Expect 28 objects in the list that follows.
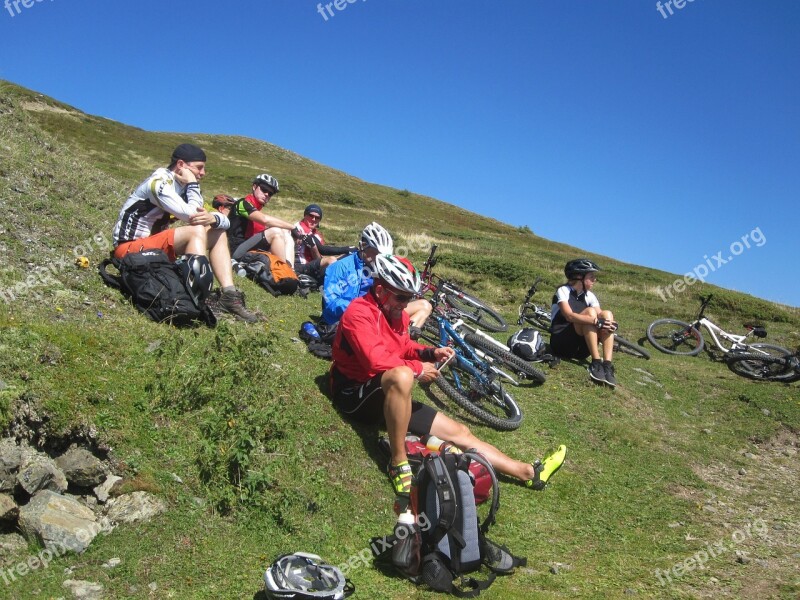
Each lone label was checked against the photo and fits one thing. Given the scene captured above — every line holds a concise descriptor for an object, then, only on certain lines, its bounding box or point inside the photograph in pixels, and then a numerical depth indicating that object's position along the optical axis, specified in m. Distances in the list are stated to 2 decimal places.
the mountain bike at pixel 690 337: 13.86
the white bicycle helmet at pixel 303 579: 3.63
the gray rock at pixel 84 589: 3.60
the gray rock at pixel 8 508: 3.88
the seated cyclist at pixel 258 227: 10.41
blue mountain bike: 7.57
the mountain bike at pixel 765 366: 12.03
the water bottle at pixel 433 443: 5.83
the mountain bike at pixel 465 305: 11.45
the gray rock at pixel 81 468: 4.23
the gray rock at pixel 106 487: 4.27
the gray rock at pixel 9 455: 3.99
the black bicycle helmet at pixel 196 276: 6.64
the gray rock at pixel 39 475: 4.01
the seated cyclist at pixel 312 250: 11.34
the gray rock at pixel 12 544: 3.80
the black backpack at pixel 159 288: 6.45
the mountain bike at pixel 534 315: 13.93
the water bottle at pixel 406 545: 4.28
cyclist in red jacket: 5.41
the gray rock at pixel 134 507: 4.19
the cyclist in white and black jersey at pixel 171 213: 6.96
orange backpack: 9.86
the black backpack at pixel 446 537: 4.30
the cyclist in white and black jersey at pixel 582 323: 9.90
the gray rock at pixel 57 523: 3.81
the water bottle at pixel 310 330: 7.71
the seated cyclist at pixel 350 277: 7.59
